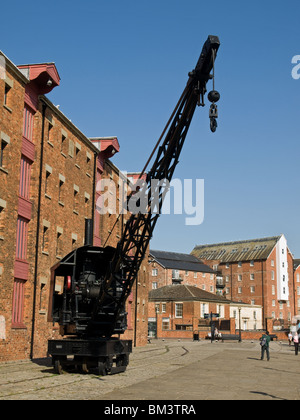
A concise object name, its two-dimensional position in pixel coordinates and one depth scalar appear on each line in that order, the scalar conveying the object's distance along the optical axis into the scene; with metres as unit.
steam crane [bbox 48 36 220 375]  17.97
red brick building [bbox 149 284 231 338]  70.44
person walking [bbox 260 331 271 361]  27.62
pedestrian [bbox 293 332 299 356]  35.42
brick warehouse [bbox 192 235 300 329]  93.50
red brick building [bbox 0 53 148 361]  22.53
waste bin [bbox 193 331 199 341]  60.50
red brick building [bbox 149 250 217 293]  87.56
